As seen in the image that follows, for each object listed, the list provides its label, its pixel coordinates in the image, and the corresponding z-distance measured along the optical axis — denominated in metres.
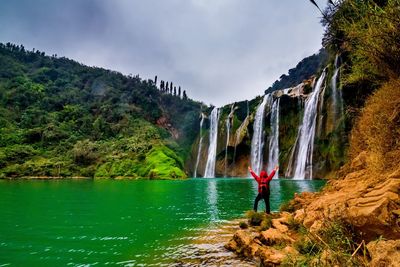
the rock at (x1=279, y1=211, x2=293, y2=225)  10.41
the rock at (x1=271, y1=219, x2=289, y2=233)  9.73
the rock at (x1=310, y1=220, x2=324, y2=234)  6.77
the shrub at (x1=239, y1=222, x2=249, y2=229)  11.73
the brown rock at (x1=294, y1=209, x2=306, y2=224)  9.83
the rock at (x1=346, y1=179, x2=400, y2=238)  5.30
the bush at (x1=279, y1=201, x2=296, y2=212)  13.96
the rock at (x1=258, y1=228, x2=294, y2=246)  8.49
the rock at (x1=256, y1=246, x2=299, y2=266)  7.06
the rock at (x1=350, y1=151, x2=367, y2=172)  11.19
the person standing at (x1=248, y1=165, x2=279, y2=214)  13.38
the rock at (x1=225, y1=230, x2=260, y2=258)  8.40
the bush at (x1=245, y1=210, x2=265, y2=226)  12.34
